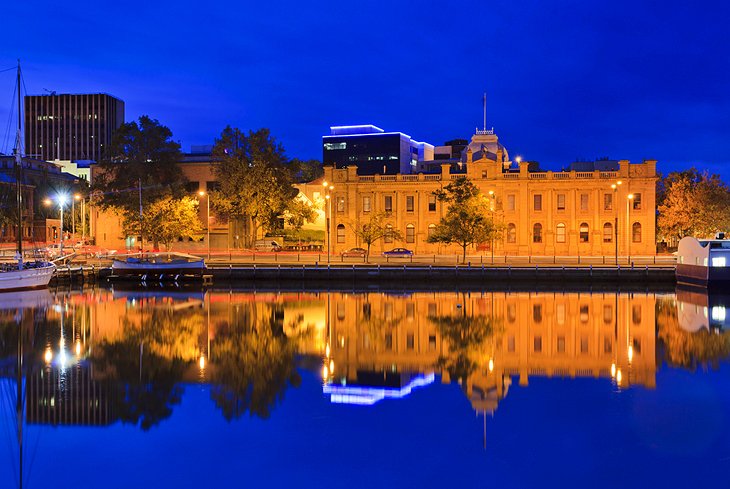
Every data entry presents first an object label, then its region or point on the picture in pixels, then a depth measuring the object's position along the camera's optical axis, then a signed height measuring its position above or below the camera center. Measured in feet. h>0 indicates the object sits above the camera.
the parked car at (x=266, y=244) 295.28 -0.11
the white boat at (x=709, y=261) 187.11 -4.55
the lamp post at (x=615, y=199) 281.54 +17.38
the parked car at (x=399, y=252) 268.00 -3.05
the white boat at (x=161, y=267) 214.69 -7.02
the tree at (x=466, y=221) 239.50 +7.50
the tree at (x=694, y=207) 282.15 +14.38
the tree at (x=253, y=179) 265.54 +23.84
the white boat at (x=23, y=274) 184.96 -7.74
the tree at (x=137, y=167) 267.59 +28.51
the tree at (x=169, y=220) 254.27 +8.28
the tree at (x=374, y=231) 252.73 +4.56
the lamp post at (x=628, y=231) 272.10 +4.95
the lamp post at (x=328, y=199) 277.23 +17.28
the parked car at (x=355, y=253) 267.18 -3.44
